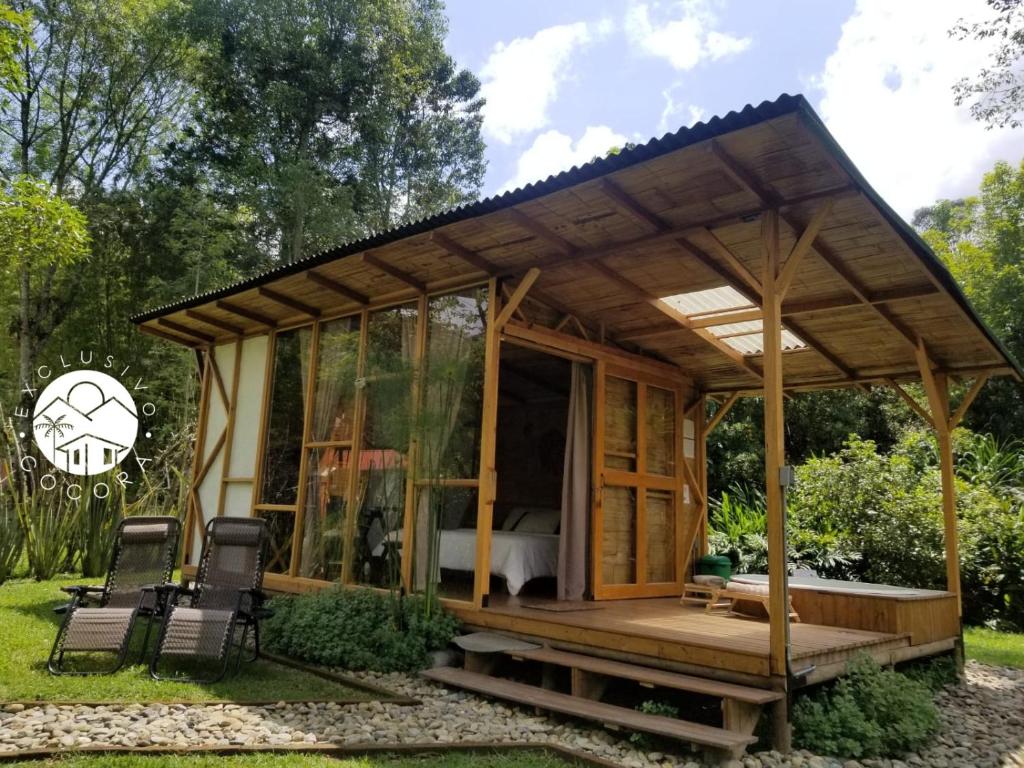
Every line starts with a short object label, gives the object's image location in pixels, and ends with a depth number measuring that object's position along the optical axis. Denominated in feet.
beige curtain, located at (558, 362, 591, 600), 22.41
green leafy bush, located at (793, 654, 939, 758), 13.60
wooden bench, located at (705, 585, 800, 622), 19.89
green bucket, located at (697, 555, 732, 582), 26.91
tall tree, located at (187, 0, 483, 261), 59.36
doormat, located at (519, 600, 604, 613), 19.57
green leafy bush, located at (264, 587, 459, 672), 17.84
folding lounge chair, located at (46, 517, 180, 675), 16.47
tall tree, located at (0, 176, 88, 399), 24.11
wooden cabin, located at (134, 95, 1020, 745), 14.71
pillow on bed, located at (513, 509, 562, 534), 27.27
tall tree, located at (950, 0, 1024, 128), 34.01
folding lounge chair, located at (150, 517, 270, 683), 16.37
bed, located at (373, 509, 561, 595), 20.94
